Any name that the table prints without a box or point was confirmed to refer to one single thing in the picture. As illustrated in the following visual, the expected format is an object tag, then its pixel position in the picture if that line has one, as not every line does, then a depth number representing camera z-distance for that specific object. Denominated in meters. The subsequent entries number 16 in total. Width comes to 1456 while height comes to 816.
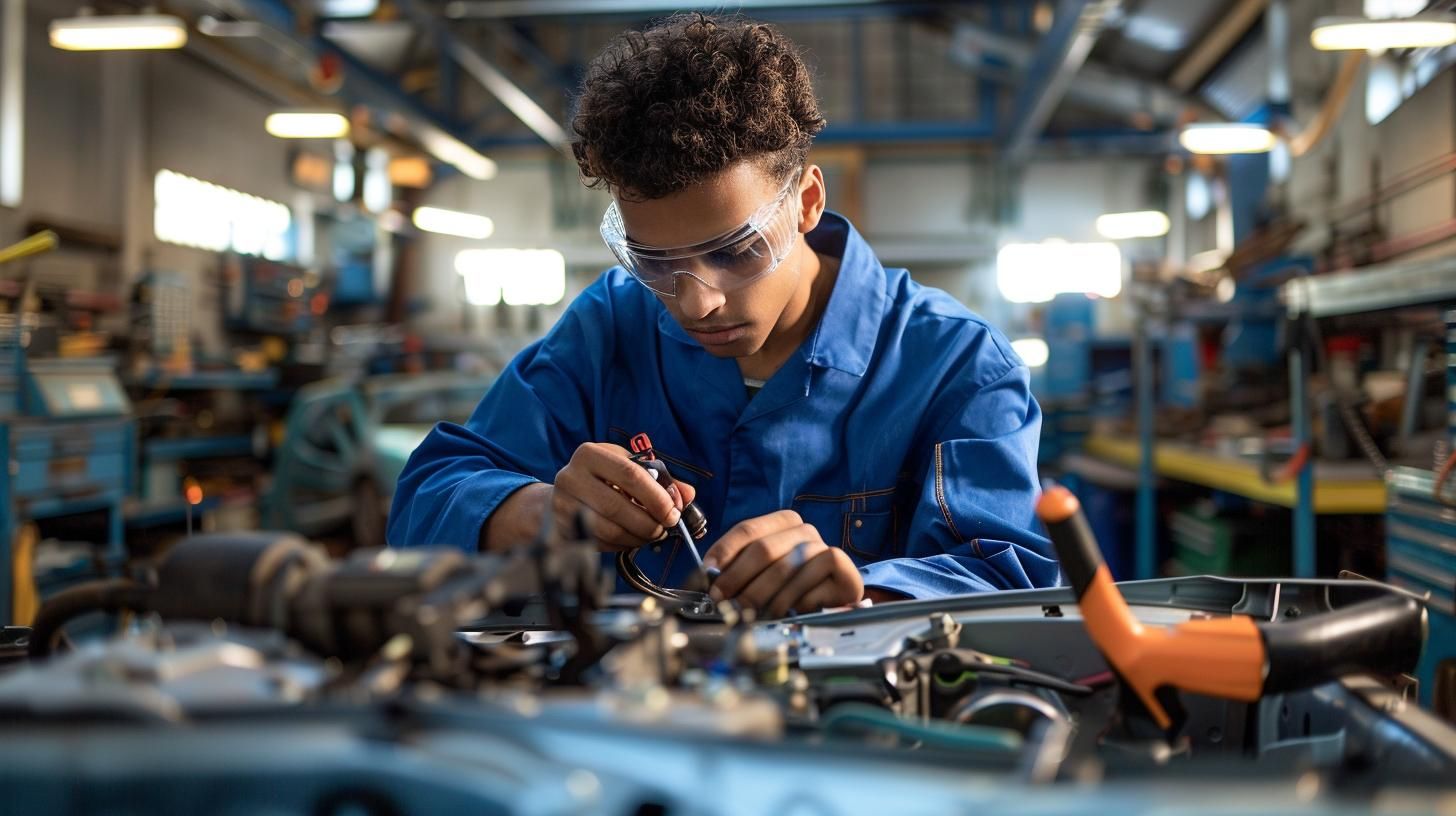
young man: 1.26
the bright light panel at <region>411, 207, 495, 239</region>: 9.14
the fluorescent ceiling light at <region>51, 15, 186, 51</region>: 4.75
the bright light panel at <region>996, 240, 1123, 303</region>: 11.98
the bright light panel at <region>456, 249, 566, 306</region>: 12.09
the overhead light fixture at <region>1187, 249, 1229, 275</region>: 9.32
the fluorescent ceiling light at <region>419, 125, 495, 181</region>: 8.13
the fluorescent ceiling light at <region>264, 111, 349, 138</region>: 6.12
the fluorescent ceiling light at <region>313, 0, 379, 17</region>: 6.11
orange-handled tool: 0.72
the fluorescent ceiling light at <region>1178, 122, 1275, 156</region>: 5.75
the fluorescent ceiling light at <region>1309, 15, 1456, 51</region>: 3.58
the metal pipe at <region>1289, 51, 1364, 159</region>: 5.28
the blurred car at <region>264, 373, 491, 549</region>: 5.66
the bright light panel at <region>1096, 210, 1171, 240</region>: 9.60
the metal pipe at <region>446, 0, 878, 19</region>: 6.93
